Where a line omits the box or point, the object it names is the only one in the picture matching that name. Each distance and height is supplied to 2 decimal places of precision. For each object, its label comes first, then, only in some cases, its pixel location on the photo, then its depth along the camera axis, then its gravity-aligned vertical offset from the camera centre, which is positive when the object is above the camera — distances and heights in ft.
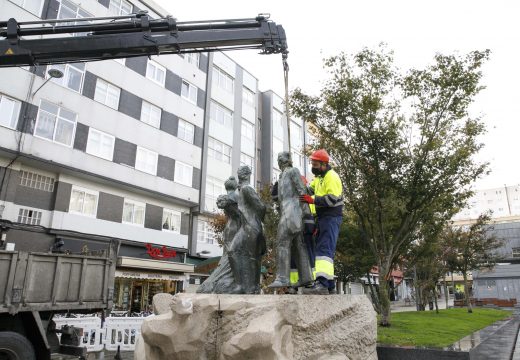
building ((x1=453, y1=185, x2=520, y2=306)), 152.97 +6.76
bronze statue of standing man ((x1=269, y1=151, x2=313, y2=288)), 18.34 +2.61
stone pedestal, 15.28 -1.33
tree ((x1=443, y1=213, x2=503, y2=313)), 88.53 +9.76
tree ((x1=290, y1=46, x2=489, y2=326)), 41.11 +15.17
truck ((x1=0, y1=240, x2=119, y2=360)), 23.17 -0.55
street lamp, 49.21 +25.01
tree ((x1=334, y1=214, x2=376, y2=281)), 60.70 +6.52
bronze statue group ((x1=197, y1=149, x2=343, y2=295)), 18.53 +2.52
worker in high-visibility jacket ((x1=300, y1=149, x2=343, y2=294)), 18.12 +3.48
